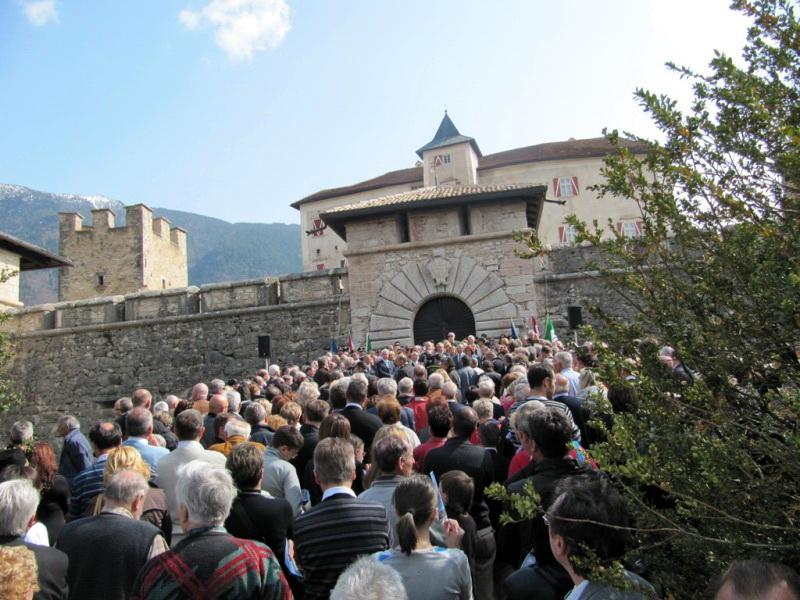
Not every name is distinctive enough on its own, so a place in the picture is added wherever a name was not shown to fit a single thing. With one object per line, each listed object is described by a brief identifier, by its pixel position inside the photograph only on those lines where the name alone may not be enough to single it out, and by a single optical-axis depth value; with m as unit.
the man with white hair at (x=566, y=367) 7.09
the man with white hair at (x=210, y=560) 2.79
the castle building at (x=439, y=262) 15.29
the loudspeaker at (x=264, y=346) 16.94
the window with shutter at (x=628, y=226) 34.86
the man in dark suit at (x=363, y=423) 5.81
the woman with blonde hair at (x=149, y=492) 4.15
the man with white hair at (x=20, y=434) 5.84
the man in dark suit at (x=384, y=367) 10.88
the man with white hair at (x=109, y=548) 3.33
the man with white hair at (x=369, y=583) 2.13
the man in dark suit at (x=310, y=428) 5.34
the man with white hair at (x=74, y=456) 5.94
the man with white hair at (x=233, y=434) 5.15
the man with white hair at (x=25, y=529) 3.10
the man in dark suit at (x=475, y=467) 4.04
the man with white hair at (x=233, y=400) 7.44
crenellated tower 39.38
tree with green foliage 2.02
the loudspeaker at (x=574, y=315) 14.73
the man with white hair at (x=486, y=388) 6.30
